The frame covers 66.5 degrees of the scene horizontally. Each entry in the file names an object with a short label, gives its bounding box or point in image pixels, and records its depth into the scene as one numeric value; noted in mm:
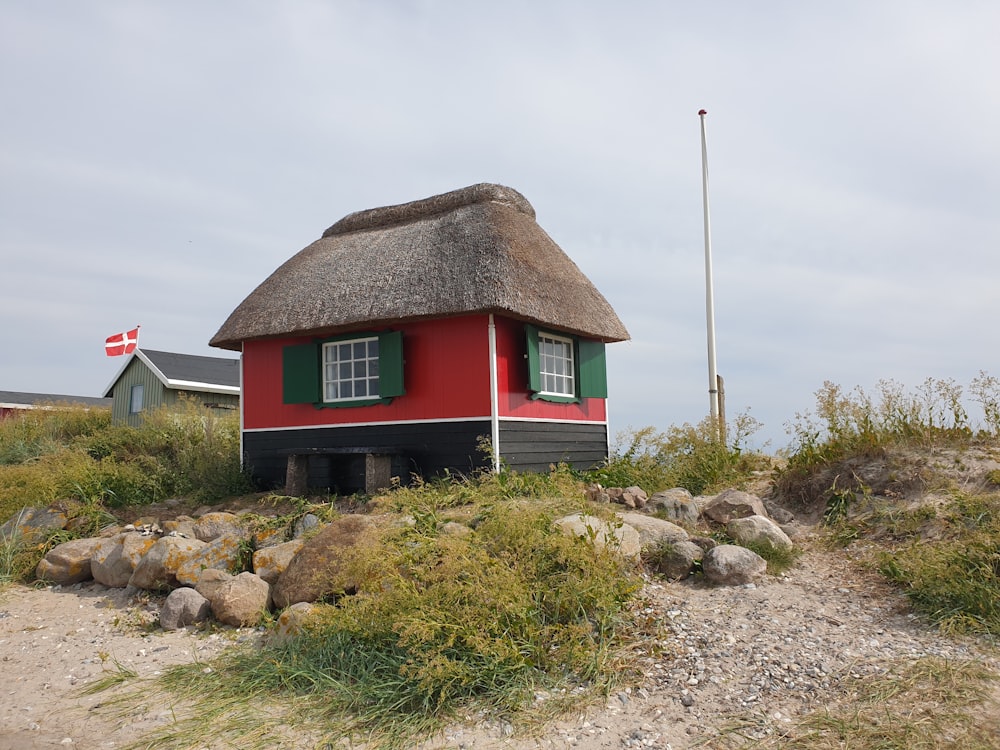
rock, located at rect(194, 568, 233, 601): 6950
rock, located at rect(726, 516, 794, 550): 6762
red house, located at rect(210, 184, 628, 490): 10359
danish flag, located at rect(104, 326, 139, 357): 24156
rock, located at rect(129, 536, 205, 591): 7527
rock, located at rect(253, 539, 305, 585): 7062
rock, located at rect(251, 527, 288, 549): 7906
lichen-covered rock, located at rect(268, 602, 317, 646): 5652
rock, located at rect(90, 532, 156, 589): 7941
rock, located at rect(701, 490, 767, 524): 7816
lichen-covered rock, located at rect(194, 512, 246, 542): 8609
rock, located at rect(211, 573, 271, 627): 6559
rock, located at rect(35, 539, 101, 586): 8359
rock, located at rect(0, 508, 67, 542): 9177
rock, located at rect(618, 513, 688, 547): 6594
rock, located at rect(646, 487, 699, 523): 7922
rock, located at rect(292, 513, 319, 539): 8078
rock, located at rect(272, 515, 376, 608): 6219
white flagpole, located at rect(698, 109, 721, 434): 13117
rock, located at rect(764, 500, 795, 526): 8164
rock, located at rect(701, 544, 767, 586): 6117
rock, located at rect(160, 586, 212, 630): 6738
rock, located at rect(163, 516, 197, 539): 8578
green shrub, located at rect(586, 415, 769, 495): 9977
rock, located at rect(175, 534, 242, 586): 7426
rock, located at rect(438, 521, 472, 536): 6177
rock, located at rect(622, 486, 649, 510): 8625
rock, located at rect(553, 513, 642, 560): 5582
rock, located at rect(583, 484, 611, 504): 8617
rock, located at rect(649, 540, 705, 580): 6273
